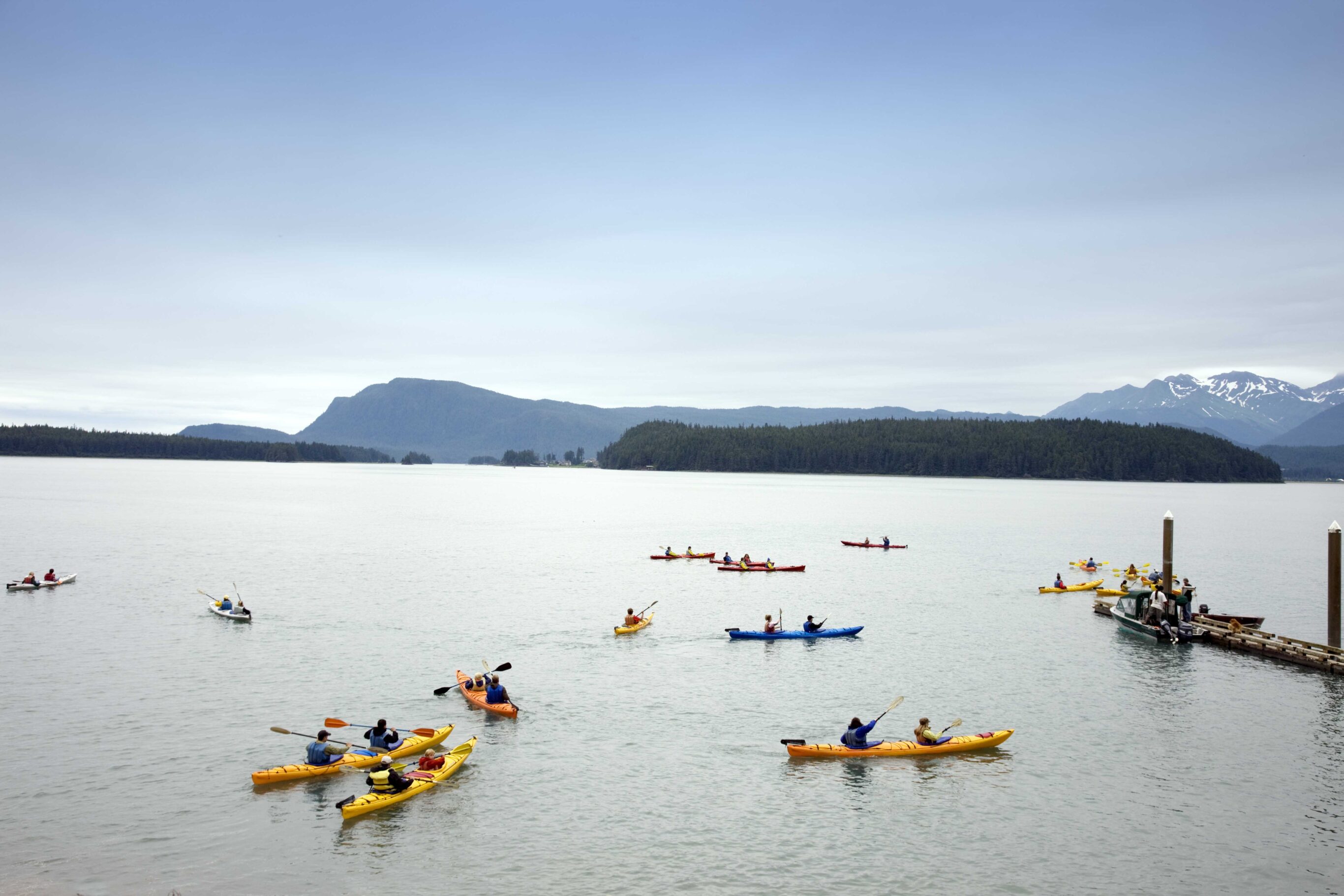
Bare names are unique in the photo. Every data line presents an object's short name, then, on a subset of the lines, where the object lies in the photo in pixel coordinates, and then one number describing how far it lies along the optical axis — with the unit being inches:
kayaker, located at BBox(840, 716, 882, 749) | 1154.0
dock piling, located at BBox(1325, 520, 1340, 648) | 1729.8
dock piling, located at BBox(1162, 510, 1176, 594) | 2148.1
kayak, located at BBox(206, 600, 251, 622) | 1935.3
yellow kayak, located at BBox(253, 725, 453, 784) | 1027.9
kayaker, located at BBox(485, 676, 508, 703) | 1298.0
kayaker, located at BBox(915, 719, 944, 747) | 1168.2
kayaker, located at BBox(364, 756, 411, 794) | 984.9
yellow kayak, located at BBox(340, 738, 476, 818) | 952.3
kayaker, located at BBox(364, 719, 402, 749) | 1097.4
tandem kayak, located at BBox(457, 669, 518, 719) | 1274.6
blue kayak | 1870.1
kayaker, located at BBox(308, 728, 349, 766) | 1047.0
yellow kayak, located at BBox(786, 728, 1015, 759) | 1136.2
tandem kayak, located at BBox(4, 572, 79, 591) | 2249.0
